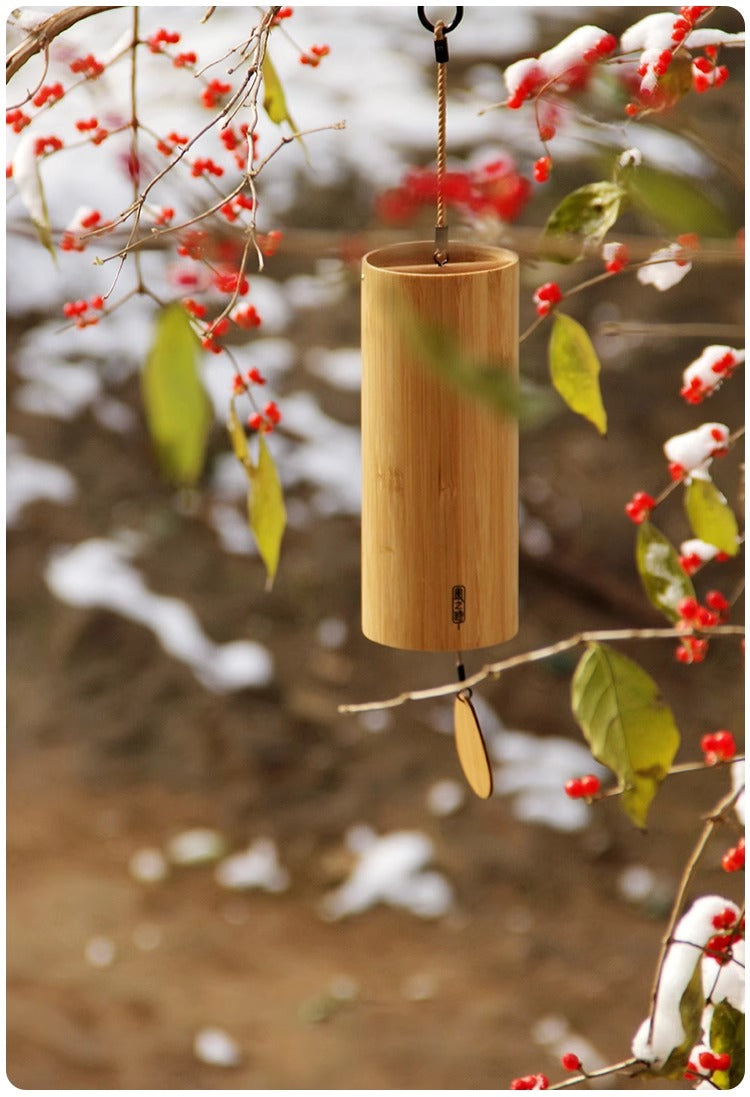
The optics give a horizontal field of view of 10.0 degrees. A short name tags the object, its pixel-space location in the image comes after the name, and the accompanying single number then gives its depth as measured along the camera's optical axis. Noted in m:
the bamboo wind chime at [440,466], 1.73
